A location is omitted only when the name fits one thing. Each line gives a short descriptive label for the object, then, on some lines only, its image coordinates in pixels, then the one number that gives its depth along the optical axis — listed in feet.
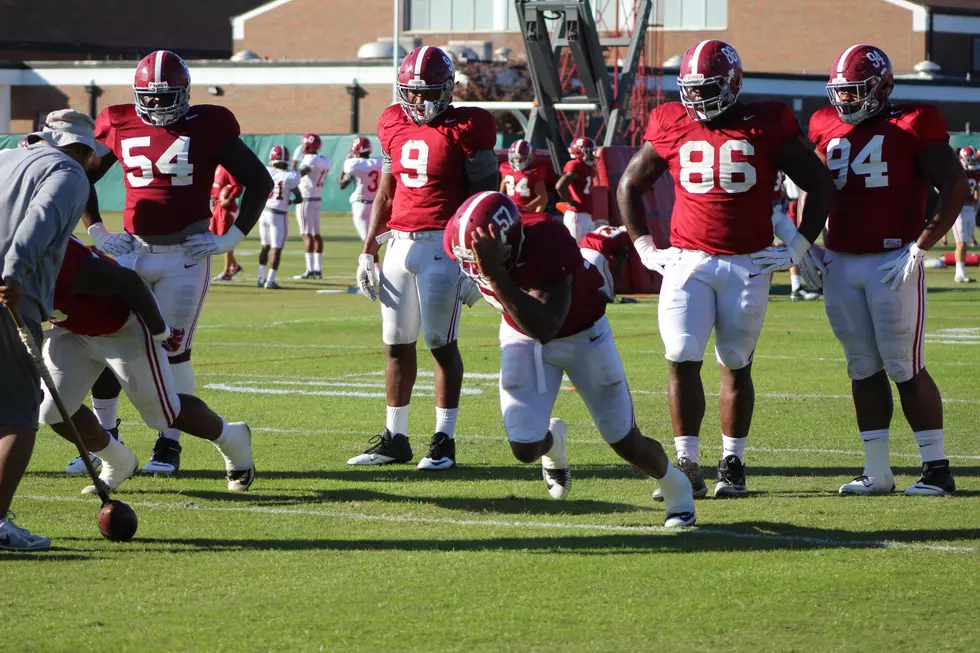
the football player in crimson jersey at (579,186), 128.16
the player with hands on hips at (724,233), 46.62
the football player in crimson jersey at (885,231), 47.39
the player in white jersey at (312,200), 144.56
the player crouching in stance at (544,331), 37.76
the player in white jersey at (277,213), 134.00
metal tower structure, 156.04
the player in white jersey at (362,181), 144.66
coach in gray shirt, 36.96
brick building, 348.38
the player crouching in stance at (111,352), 40.98
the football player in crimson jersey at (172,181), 49.80
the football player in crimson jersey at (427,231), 53.36
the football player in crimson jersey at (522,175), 130.21
